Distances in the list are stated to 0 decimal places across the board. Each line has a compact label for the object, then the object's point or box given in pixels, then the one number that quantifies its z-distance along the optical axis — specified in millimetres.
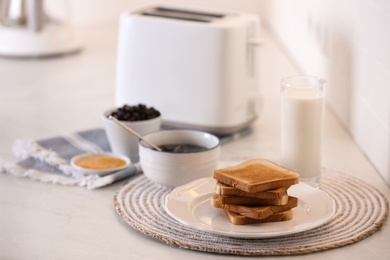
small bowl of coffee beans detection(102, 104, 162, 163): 1656
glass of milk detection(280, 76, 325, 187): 1539
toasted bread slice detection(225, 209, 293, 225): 1363
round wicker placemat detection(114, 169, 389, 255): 1337
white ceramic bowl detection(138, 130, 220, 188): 1512
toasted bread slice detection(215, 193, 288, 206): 1361
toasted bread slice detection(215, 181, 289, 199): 1353
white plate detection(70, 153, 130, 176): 1598
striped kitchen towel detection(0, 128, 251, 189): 1586
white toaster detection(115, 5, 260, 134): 1757
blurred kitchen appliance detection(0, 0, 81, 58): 2392
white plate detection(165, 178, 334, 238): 1347
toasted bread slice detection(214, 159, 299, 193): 1348
